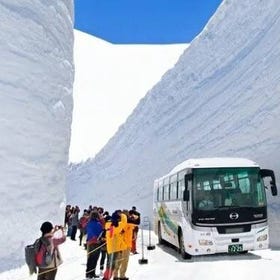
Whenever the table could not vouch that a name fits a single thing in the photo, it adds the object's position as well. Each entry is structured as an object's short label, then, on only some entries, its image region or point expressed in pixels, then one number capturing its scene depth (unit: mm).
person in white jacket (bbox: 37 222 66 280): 6008
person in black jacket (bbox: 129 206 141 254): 12878
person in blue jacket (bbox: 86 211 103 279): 9258
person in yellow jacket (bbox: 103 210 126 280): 8312
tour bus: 11508
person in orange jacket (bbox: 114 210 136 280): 8414
